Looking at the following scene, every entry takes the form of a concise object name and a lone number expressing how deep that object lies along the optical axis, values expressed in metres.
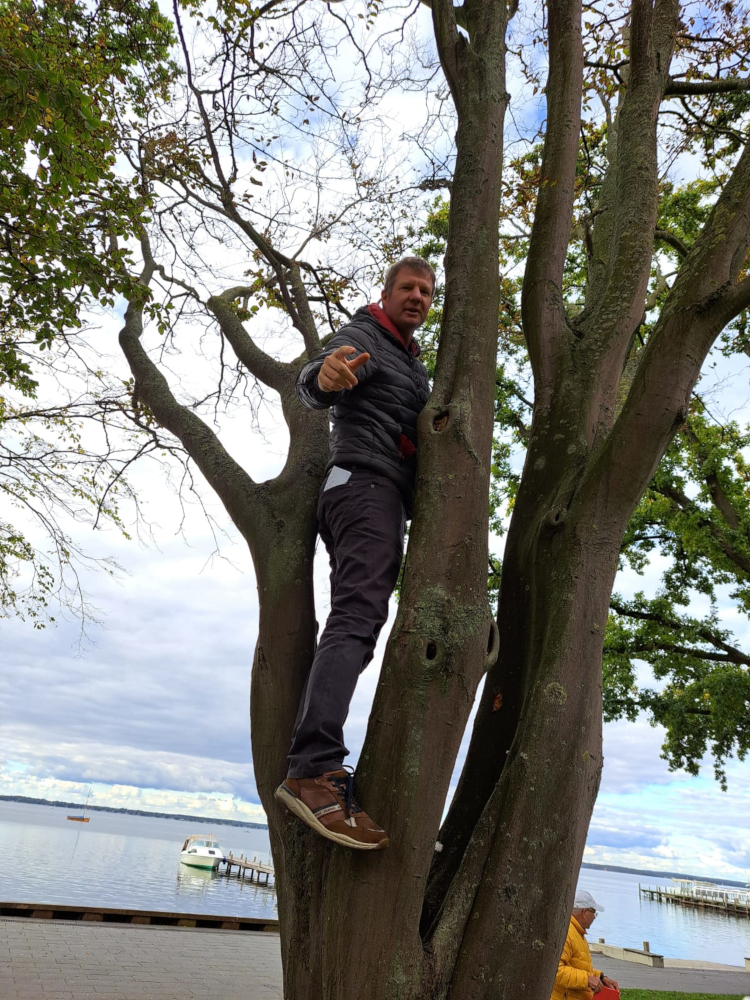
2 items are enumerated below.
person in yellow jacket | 4.46
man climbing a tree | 2.19
